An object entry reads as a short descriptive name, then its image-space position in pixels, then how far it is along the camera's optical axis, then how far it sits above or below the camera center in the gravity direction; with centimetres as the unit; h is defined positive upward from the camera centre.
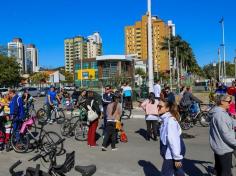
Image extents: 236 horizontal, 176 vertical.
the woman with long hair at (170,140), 281 -76
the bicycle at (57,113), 942 -122
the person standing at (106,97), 738 -38
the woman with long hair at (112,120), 571 -95
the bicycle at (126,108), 1051 -113
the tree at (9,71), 3648 +294
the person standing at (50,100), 949 -61
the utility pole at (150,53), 1222 +197
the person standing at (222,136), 292 -73
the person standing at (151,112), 644 -82
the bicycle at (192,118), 780 -126
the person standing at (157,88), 1180 -11
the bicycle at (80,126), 667 -131
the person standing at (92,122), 606 -106
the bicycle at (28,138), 534 -139
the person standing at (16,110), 583 -68
